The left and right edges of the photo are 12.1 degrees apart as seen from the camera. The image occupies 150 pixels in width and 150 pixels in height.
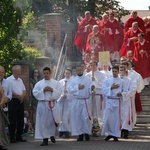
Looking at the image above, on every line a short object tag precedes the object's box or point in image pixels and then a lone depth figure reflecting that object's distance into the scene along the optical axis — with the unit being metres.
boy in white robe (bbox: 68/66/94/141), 19.12
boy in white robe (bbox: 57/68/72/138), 20.11
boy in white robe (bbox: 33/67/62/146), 18.08
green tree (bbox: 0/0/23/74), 22.38
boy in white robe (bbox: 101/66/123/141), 18.84
